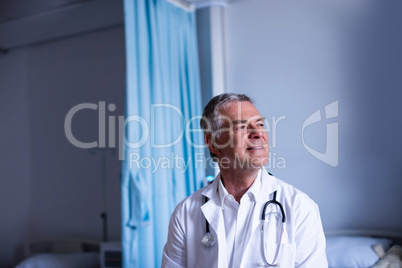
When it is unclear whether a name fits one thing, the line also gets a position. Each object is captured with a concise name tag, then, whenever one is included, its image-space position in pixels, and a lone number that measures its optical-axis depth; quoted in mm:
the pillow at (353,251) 2090
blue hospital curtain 2209
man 1466
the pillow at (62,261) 2852
